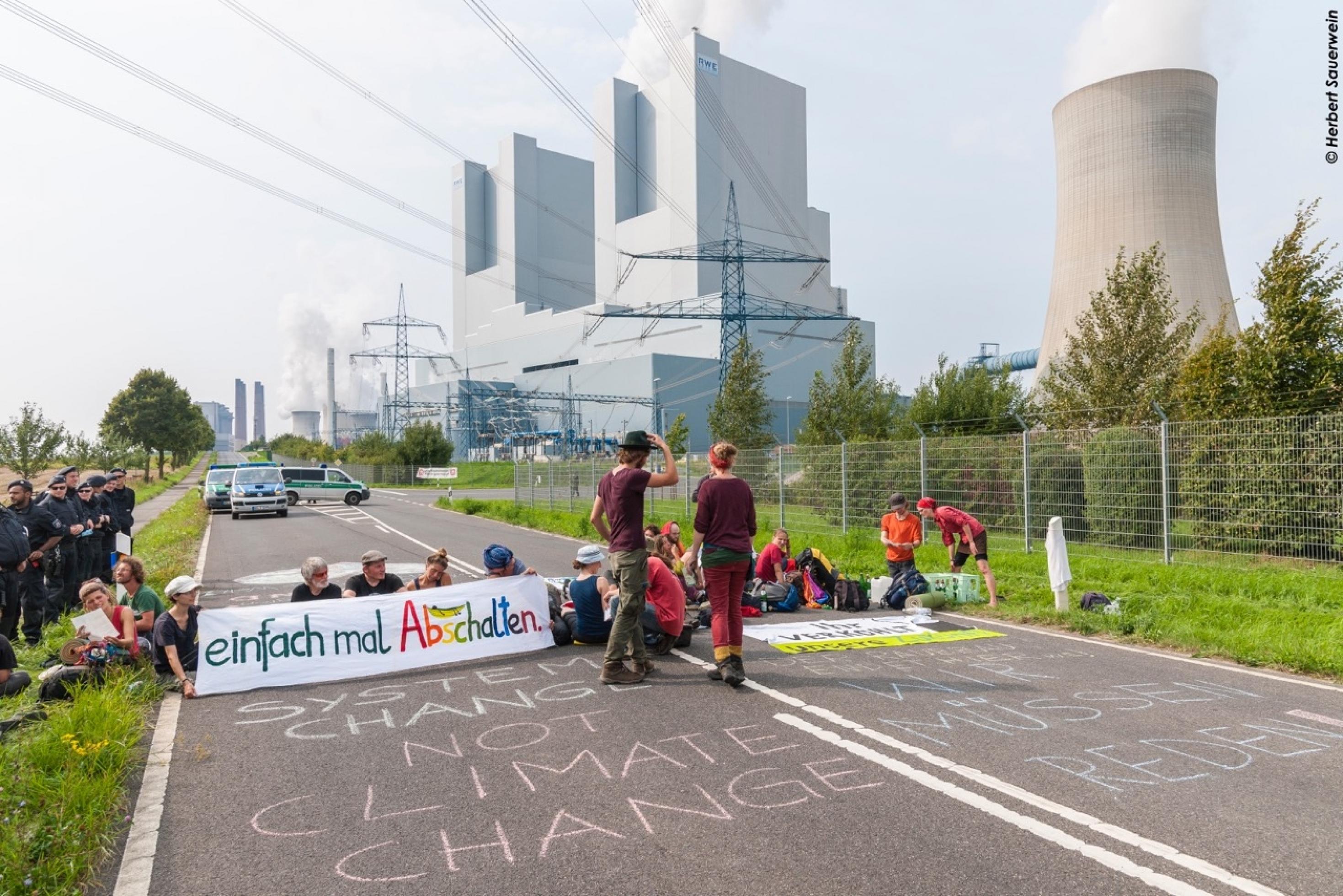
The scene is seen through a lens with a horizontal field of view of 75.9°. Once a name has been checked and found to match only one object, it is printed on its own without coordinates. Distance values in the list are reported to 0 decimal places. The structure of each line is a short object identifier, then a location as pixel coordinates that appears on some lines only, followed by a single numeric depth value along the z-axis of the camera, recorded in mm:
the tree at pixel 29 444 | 40094
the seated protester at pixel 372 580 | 8180
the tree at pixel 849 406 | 27984
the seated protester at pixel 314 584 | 7676
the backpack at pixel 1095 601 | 9648
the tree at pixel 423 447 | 69750
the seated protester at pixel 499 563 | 8617
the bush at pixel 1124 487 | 12805
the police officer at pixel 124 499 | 12711
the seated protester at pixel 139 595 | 7523
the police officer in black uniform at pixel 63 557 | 9492
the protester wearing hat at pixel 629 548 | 6762
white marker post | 9680
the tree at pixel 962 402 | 24469
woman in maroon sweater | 6711
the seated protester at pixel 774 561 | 11102
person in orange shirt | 10555
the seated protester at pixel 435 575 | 8539
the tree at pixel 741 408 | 32438
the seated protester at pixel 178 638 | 6844
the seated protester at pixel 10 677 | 6262
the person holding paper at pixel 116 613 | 7055
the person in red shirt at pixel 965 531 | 10328
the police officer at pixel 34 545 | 8820
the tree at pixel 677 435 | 37312
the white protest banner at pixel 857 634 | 8320
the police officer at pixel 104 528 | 11258
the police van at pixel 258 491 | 30094
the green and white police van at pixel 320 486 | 40250
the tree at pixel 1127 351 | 19469
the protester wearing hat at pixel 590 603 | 8250
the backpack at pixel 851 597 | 10445
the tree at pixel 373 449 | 74000
